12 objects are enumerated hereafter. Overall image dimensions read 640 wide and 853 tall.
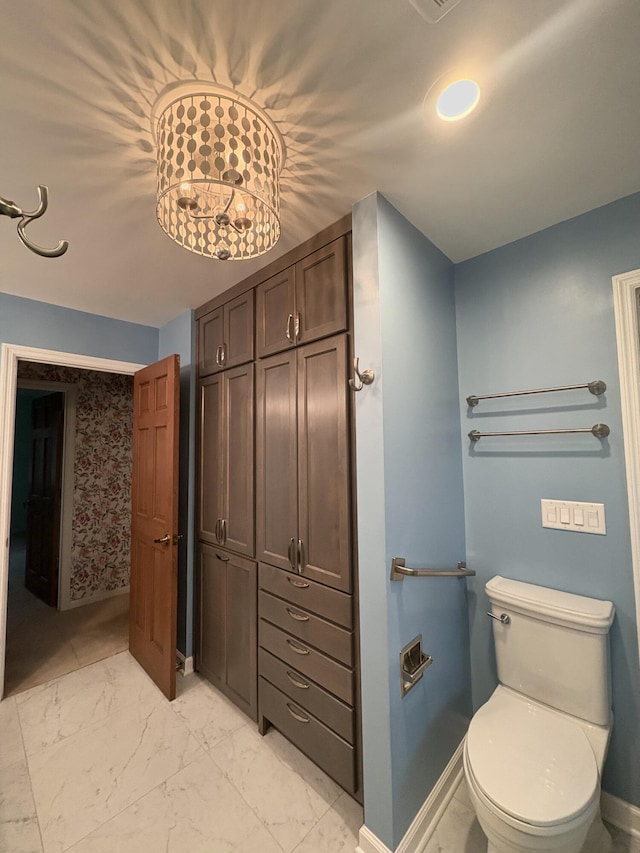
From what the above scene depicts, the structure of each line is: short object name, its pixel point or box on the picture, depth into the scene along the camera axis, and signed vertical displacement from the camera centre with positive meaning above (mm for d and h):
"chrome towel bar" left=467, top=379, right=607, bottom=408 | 1416 +239
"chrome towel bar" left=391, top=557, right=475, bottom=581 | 1269 -468
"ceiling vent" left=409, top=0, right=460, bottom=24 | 735 +948
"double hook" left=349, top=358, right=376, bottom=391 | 1298 +265
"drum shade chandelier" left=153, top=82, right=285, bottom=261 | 929 +838
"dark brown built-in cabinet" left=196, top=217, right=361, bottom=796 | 1445 -295
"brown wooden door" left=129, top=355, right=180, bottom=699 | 2098 -476
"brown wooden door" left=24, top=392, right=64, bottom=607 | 3443 -504
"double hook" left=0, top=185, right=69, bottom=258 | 645 +454
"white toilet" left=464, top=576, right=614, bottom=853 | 1006 -1054
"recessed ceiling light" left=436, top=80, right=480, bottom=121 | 940 +981
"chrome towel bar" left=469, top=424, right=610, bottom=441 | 1408 +58
